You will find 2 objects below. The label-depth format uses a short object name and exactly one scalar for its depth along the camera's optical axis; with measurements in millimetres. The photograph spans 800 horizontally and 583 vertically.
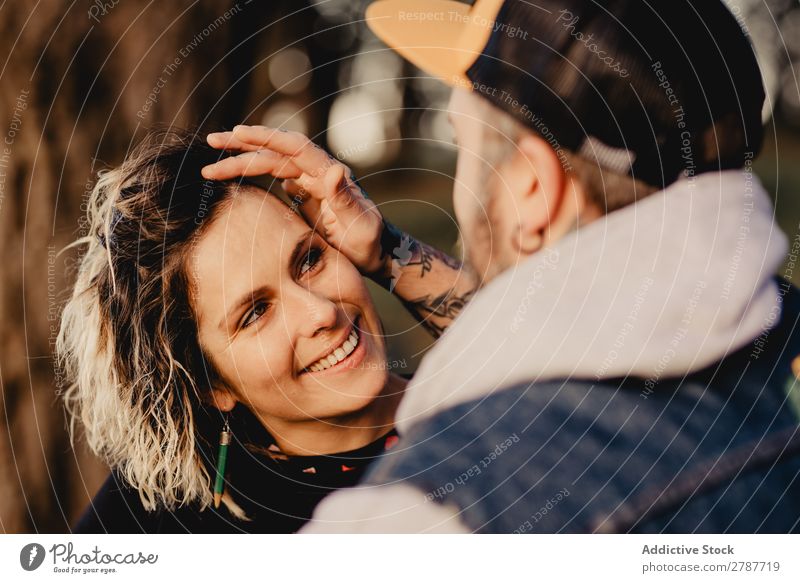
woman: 1030
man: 752
